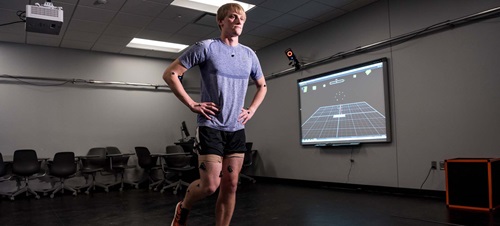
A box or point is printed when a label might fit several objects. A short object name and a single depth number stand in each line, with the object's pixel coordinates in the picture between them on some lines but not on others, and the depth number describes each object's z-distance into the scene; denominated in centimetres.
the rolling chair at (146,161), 683
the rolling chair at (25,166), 582
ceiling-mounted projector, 398
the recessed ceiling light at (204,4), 520
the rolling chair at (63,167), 612
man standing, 181
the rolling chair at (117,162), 679
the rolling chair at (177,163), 607
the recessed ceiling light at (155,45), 717
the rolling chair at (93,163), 653
